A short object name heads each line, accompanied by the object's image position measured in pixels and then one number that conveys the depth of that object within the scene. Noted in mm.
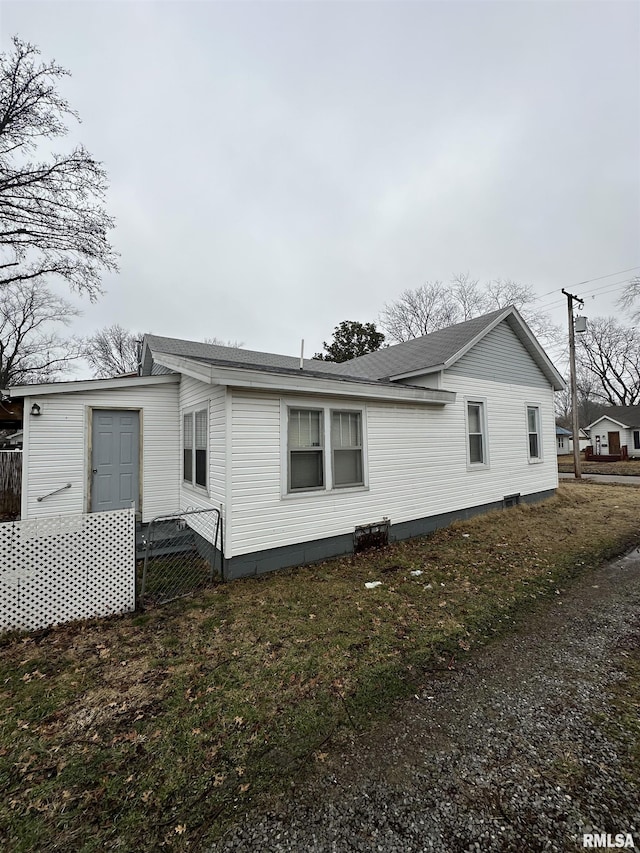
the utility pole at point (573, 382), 16078
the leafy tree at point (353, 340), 27406
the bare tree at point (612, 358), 33625
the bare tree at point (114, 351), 30797
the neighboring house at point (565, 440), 36406
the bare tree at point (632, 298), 23203
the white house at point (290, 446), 5180
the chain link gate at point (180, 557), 4715
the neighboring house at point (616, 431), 27547
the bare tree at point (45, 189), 9688
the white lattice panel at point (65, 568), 3557
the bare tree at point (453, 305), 25016
